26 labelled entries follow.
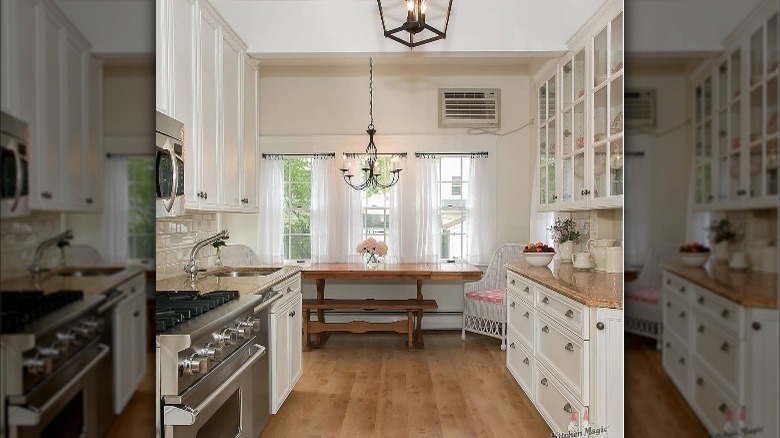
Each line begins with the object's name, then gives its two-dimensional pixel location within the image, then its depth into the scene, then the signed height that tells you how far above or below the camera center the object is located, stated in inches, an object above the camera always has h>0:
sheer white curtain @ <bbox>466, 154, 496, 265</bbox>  219.5 +4.8
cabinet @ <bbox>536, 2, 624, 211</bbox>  114.9 +23.7
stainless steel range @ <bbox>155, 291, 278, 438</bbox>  61.4 -20.0
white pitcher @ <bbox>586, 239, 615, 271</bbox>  132.3 -8.4
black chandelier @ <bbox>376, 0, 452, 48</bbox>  113.9 +42.4
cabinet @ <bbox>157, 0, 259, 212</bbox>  98.4 +26.3
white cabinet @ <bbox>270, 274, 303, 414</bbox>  119.0 -29.3
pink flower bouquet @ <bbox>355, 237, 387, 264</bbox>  203.5 -10.8
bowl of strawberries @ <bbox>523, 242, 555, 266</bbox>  147.5 -10.1
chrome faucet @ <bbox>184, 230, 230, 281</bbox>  120.3 -8.8
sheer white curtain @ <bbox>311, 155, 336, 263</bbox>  222.1 +4.2
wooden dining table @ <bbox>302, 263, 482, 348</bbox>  184.2 -18.9
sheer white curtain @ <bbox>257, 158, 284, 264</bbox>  225.6 +2.3
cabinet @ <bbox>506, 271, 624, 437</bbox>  89.0 -26.9
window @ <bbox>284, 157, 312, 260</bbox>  227.9 +4.8
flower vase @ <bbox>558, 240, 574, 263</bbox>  160.6 -9.9
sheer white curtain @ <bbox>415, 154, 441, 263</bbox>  219.6 +3.7
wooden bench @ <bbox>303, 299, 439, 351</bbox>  189.2 -37.2
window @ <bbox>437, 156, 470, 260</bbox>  223.6 +5.8
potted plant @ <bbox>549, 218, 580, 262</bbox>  160.6 -6.0
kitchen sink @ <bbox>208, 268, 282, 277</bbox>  141.0 -14.3
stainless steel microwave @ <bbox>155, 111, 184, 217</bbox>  88.2 +8.9
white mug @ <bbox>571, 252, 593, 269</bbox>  135.5 -10.8
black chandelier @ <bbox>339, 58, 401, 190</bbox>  195.1 +19.1
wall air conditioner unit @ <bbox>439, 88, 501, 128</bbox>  219.8 +44.7
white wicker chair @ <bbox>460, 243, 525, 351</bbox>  193.5 -29.3
